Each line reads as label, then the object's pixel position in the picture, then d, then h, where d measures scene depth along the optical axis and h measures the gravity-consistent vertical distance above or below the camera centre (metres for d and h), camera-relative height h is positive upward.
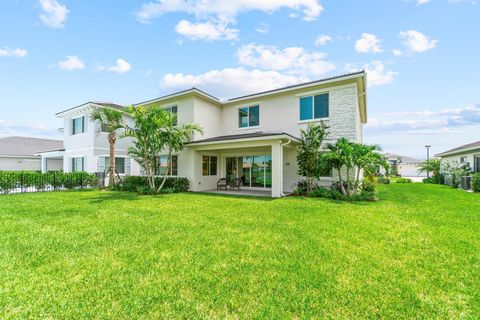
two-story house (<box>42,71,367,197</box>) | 13.47 +2.86
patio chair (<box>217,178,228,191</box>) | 16.86 -1.11
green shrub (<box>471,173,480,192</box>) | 15.62 -1.08
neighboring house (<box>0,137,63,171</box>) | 28.03 +1.96
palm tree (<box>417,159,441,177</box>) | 27.26 +0.08
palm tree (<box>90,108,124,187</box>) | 16.70 +3.59
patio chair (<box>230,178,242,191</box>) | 17.03 -1.07
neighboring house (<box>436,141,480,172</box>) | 19.55 +1.05
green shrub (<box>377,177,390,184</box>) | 24.61 -1.39
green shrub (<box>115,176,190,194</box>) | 14.91 -1.07
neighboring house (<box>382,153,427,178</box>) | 42.69 -0.01
